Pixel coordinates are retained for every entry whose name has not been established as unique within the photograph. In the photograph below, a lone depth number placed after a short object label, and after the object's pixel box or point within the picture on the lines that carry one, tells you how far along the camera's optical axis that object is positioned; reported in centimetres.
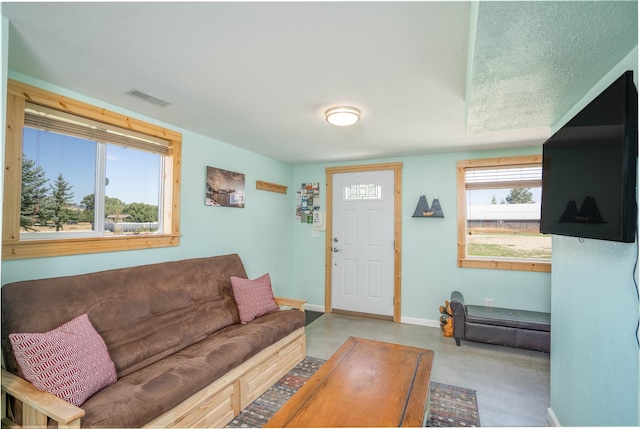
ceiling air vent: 218
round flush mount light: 244
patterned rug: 210
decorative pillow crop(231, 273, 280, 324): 282
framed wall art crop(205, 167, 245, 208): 329
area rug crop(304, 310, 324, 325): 427
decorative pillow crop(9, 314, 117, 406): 146
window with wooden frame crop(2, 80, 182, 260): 188
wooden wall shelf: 408
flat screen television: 104
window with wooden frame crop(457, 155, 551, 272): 366
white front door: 434
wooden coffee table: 149
